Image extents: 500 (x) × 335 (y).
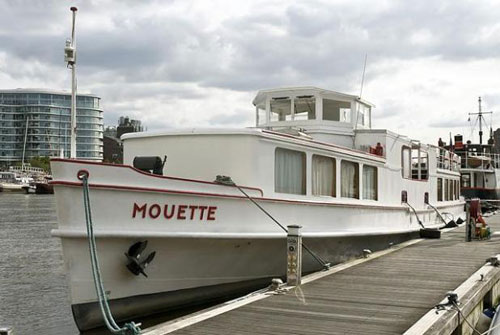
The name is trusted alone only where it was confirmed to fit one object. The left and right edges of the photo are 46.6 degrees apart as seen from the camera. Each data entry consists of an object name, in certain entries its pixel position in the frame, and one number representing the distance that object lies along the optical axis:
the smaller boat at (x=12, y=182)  80.75
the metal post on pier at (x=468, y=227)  14.84
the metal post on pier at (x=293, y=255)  8.68
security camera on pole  8.95
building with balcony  99.44
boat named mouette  8.27
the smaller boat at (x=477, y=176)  33.89
